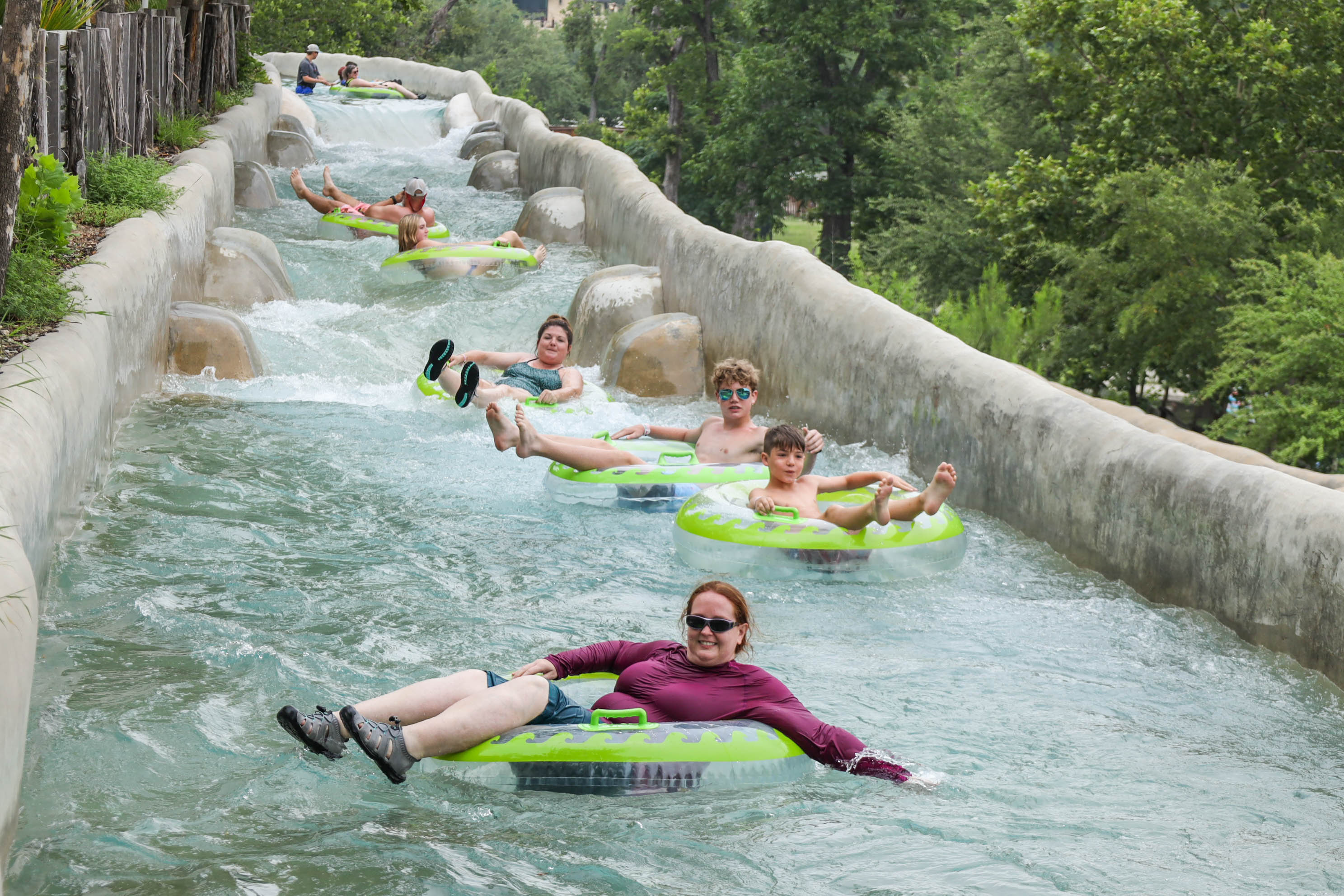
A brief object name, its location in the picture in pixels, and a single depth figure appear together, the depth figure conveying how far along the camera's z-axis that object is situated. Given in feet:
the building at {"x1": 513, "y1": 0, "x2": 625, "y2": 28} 330.13
